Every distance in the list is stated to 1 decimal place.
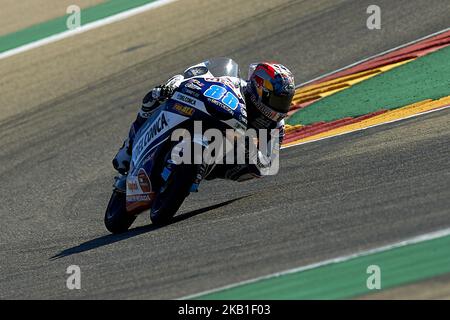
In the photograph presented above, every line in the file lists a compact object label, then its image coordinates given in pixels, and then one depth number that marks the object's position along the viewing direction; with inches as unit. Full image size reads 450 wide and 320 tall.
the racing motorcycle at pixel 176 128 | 742.5
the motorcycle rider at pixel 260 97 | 768.3
